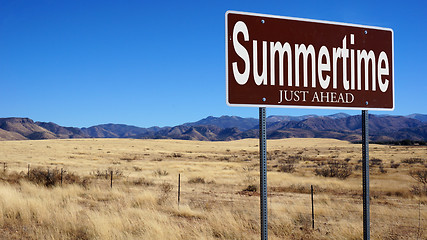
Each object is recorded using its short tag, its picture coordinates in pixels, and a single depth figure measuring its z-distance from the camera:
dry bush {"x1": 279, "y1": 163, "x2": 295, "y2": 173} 29.52
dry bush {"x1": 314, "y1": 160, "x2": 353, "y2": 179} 24.70
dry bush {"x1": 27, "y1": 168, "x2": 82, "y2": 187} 17.58
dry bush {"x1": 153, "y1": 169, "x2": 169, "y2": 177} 26.50
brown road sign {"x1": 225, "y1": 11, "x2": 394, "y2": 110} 4.25
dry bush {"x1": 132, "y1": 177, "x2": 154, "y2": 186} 20.59
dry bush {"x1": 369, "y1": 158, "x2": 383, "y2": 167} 36.89
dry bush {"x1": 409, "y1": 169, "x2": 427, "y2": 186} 18.77
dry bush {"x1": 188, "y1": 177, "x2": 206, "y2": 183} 22.89
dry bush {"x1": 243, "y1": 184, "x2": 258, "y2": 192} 18.97
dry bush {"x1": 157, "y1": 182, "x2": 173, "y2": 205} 13.88
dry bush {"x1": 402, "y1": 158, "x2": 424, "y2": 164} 38.09
